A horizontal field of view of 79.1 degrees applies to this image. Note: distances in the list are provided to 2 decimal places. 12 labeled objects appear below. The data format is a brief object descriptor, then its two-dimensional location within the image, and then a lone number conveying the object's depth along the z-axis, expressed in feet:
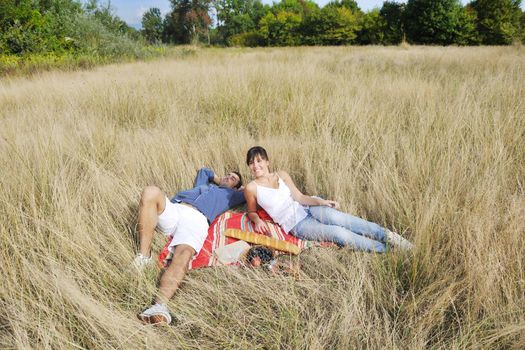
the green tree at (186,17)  155.54
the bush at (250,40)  138.31
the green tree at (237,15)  171.01
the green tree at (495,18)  88.28
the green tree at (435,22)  87.51
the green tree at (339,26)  116.16
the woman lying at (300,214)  6.93
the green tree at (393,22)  95.76
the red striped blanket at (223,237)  6.81
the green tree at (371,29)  101.60
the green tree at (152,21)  198.68
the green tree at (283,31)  128.77
